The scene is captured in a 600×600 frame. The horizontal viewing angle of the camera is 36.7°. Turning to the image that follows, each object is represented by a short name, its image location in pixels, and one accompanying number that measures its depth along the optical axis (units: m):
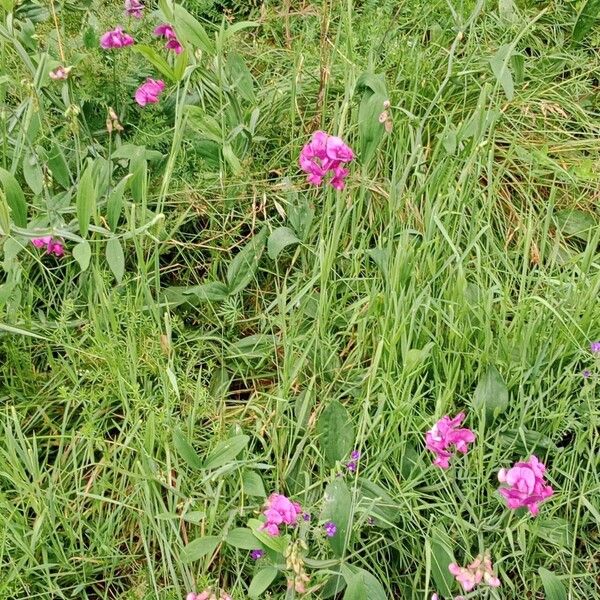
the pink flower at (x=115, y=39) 1.91
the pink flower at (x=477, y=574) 1.31
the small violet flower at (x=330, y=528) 1.41
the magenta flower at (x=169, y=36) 1.98
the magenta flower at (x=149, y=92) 1.98
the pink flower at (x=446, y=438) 1.44
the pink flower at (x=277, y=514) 1.40
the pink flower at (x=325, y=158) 1.70
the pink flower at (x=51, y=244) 1.72
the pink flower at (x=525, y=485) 1.33
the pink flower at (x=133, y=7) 2.09
